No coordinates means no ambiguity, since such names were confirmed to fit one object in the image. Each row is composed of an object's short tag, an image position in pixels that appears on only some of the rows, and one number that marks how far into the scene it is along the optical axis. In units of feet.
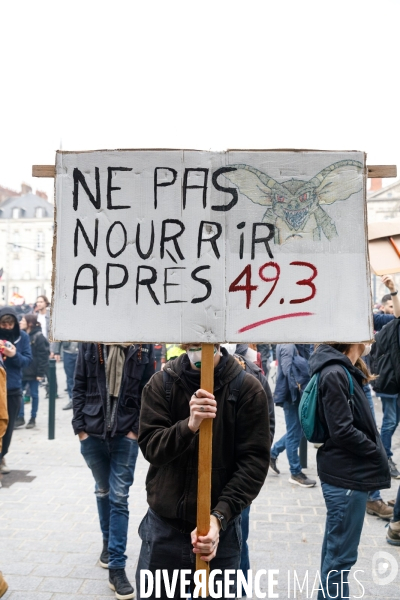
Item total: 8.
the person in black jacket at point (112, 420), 13.28
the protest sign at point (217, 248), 8.15
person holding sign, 8.60
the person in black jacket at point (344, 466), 10.91
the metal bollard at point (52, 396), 27.58
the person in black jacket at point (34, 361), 31.55
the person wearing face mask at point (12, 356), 21.54
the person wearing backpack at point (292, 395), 20.97
